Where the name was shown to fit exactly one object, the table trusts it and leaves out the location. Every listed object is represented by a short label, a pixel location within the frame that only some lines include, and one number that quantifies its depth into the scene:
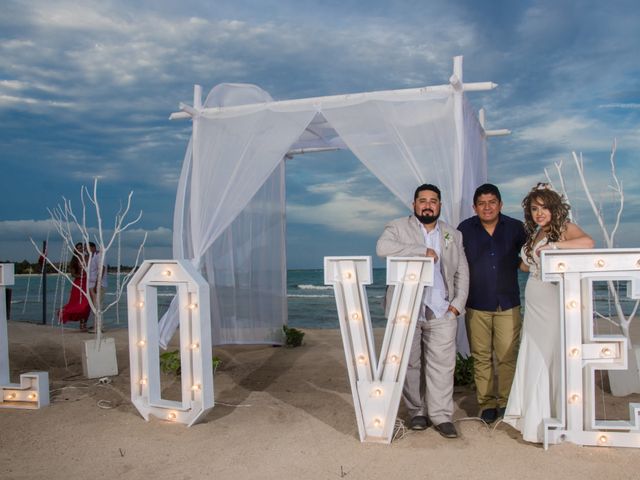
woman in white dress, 3.28
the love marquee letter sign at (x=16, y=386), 4.11
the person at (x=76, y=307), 7.94
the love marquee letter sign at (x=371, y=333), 3.31
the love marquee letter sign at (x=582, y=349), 3.12
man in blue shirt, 3.69
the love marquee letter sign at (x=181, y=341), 3.64
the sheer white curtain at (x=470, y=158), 4.78
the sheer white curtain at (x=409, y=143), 4.66
